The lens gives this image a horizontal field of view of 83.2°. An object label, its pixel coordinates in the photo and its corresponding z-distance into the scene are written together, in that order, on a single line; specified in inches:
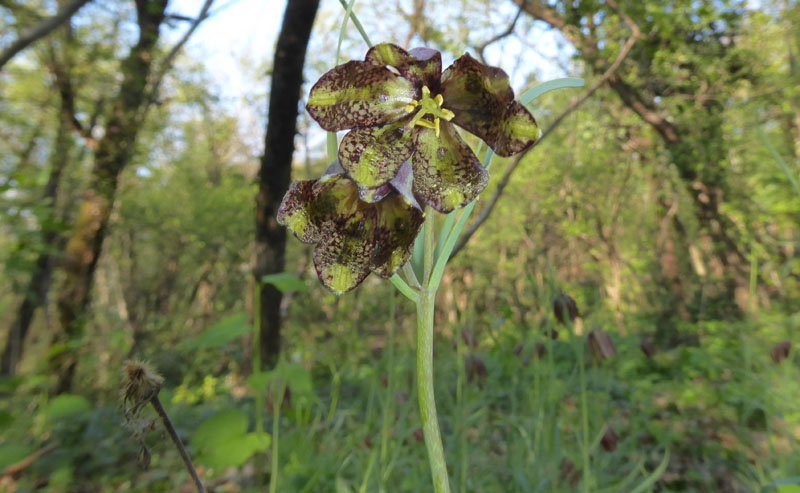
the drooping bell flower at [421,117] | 5.0
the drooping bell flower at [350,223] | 5.1
